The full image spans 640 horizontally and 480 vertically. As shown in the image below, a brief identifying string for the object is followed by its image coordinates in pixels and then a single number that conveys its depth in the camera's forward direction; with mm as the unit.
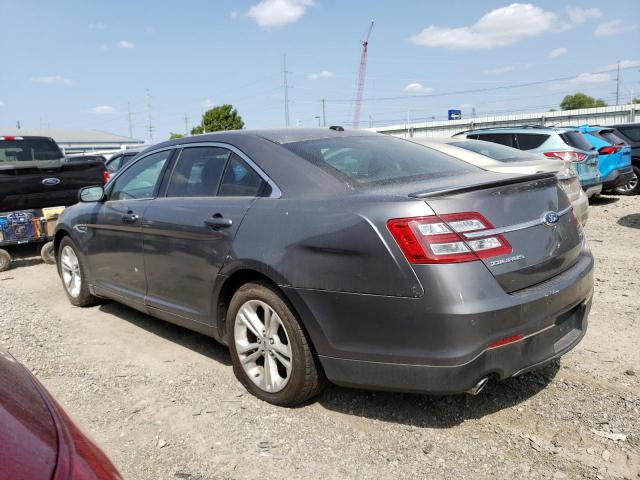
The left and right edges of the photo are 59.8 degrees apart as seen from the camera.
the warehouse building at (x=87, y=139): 86006
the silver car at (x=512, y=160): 6852
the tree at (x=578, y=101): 77350
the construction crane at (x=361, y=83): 80606
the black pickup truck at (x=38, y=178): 7656
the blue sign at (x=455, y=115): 42000
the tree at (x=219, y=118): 45312
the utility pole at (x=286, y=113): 58406
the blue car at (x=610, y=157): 11641
